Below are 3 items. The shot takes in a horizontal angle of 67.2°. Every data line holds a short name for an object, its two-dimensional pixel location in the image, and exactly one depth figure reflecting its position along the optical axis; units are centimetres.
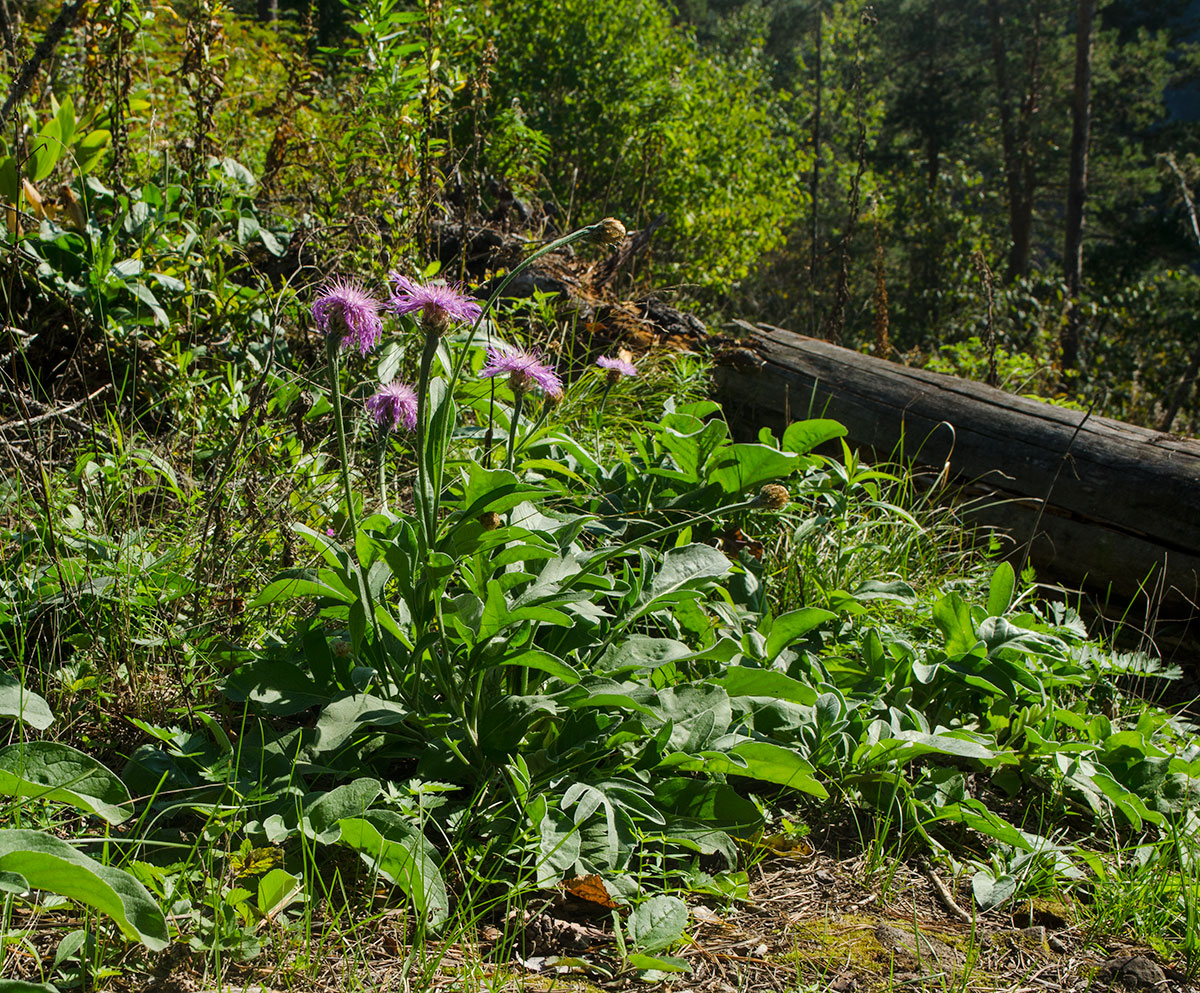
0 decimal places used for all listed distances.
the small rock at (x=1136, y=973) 153
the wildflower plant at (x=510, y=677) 154
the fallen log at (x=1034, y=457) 313
